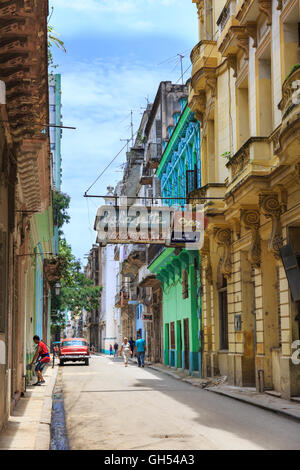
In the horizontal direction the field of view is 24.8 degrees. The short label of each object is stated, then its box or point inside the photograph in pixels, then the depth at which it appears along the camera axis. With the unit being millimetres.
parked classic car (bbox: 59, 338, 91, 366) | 35219
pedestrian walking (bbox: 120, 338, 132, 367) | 32494
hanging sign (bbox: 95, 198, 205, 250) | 20312
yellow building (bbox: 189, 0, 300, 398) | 14492
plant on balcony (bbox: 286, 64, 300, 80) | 12320
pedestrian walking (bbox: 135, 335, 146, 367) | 30391
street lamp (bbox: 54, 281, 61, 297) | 36884
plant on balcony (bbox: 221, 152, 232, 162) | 18508
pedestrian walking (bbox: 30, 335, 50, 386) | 19234
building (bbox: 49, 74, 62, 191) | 43375
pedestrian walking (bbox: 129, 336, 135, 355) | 47500
